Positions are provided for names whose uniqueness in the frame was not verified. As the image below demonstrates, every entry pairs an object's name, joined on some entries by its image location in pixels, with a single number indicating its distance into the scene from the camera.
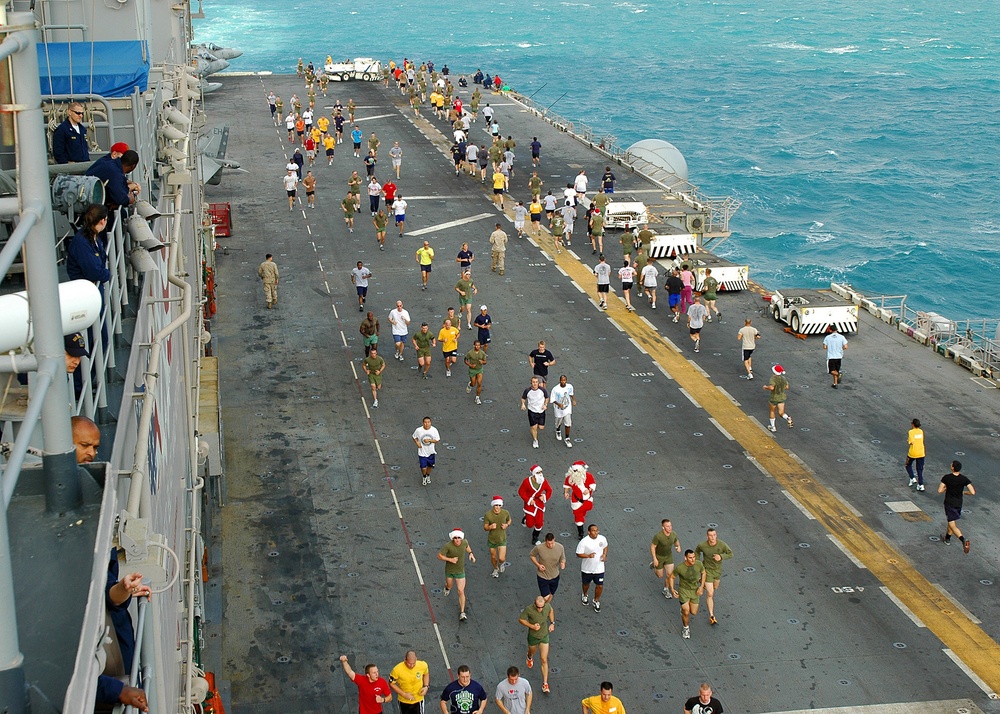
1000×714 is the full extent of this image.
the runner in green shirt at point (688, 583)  17.48
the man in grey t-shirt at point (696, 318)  29.72
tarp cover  15.41
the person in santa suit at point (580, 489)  20.09
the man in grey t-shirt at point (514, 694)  14.74
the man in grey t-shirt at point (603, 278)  32.56
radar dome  52.72
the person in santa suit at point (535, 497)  19.97
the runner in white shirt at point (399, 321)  28.36
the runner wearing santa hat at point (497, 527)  18.75
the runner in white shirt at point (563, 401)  23.94
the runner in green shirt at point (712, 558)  17.75
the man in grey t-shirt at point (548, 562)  17.55
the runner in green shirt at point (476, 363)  26.16
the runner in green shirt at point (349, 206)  39.16
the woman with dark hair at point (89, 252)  9.09
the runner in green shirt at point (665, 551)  18.34
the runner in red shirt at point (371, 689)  14.42
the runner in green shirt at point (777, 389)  24.70
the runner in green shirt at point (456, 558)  17.86
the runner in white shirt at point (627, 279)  32.28
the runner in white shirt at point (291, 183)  42.47
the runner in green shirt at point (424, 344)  27.31
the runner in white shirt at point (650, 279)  32.78
